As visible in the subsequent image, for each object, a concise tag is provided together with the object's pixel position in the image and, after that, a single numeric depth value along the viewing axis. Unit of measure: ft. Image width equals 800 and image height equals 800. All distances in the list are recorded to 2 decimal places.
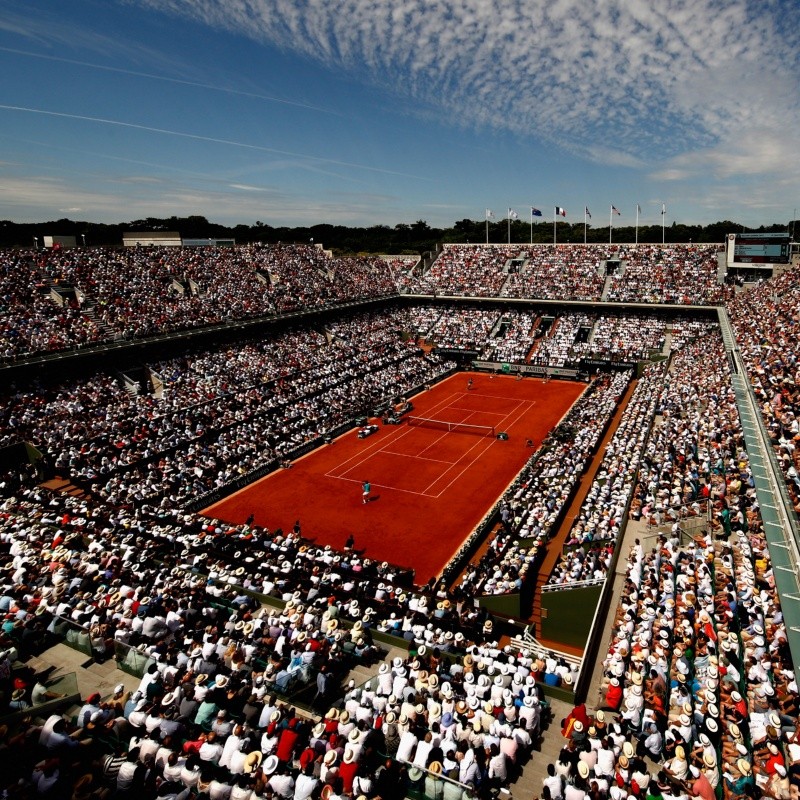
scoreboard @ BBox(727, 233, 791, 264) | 162.81
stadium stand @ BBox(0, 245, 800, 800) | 29.19
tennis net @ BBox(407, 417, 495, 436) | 124.06
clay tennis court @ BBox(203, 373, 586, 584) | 79.51
